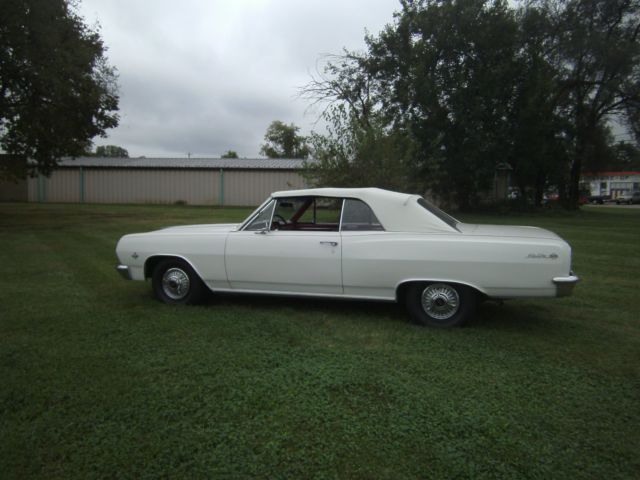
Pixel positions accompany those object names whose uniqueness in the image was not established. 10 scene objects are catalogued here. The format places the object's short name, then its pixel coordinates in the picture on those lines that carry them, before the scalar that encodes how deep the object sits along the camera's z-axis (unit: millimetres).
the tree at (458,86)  23938
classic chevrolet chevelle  4336
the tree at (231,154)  72812
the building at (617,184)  68812
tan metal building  30500
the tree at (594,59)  23703
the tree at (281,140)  67438
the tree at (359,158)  16266
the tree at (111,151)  88312
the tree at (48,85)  12508
